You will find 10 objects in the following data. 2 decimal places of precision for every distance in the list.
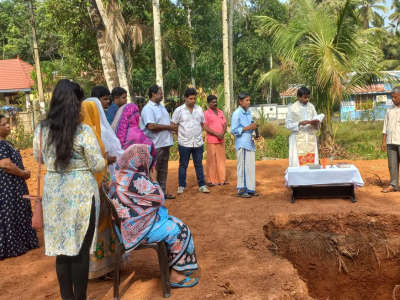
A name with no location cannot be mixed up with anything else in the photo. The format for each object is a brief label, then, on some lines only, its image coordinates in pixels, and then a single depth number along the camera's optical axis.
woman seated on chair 3.25
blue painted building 24.09
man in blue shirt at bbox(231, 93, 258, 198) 6.45
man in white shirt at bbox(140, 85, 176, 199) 6.18
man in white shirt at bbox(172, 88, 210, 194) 6.79
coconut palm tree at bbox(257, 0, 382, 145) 8.99
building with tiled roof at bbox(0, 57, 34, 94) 23.23
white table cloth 5.91
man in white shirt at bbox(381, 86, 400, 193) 6.21
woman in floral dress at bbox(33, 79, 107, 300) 2.70
